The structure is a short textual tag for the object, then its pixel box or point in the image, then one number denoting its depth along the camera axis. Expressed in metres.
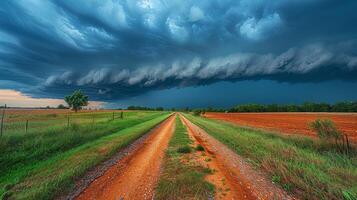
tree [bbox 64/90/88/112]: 99.09
